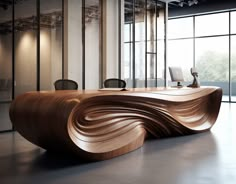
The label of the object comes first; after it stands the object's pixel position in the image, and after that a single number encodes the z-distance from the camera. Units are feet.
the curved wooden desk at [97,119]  12.04
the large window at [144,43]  31.76
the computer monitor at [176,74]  21.78
